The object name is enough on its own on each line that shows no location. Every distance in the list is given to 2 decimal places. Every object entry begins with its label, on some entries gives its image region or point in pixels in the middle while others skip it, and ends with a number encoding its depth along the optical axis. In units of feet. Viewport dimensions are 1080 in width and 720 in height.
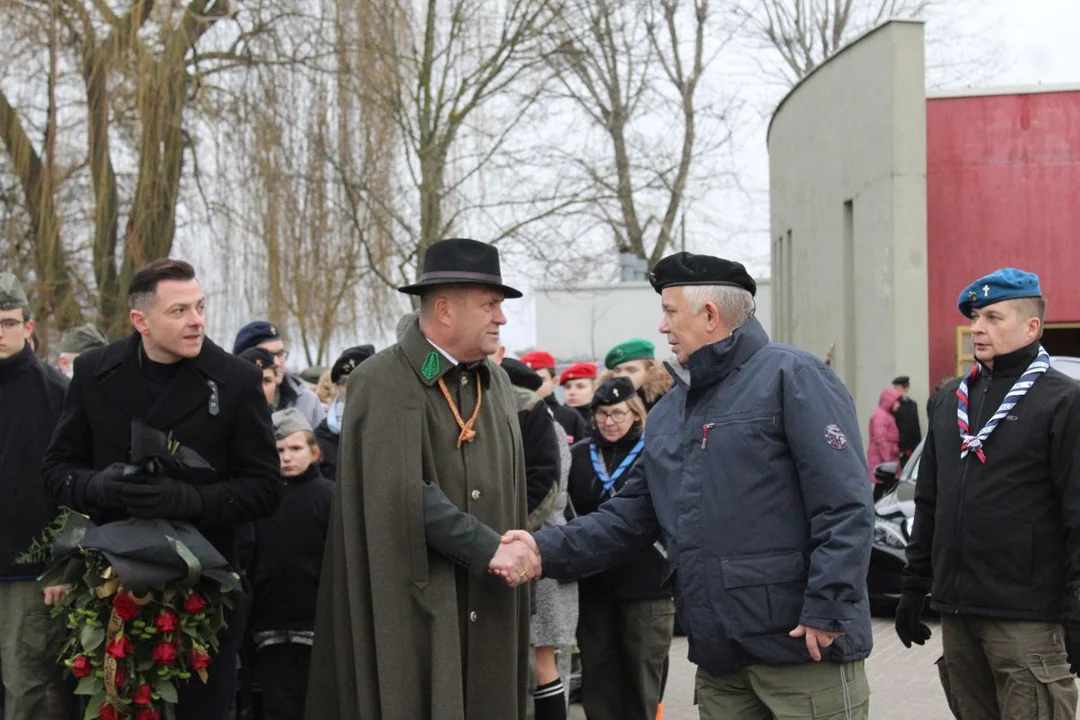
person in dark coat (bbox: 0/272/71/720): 19.90
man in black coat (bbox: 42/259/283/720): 16.61
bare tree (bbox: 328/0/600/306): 56.70
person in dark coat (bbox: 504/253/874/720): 13.39
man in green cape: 15.47
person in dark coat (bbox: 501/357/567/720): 20.66
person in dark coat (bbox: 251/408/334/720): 21.57
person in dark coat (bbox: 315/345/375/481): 24.67
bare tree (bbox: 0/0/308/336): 45.68
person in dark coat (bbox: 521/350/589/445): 31.81
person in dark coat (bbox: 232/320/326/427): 26.37
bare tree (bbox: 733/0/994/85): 132.67
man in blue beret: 16.57
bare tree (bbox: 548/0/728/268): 66.69
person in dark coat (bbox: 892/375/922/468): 57.06
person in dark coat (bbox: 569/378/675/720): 21.71
